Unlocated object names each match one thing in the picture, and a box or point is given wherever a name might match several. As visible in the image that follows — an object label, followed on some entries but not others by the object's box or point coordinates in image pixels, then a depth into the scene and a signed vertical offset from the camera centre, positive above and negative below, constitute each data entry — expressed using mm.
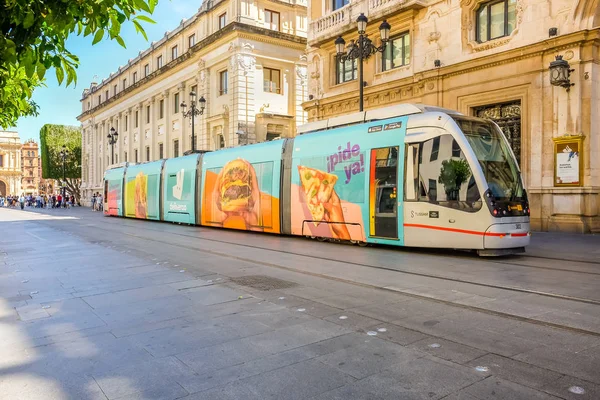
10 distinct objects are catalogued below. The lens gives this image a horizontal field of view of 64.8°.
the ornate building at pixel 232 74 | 33906 +9495
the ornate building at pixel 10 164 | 120625 +7826
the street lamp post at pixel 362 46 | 15797 +5252
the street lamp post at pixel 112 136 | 43344 +5314
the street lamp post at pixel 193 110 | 29203 +5311
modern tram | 10102 +267
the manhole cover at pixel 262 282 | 7209 -1418
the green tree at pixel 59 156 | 68750 +6104
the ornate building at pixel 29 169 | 145625 +7865
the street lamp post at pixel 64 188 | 66688 +888
